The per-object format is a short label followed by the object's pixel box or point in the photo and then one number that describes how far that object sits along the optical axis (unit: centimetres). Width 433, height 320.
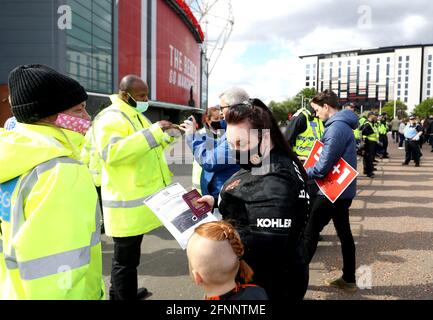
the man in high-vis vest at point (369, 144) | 1157
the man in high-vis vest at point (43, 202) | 138
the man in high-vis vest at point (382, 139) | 1633
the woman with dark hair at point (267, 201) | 174
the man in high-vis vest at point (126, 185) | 278
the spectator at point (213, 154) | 283
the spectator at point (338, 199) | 365
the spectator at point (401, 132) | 2237
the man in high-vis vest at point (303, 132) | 546
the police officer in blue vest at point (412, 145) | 1402
